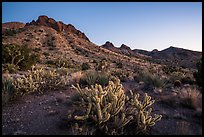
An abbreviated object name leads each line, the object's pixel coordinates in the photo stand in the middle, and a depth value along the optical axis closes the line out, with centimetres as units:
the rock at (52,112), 372
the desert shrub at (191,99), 425
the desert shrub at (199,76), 535
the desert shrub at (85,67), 1317
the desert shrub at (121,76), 747
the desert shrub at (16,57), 915
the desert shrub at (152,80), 631
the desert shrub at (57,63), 1320
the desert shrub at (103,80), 612
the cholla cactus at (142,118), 312
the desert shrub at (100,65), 1335
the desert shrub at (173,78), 795
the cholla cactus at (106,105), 312
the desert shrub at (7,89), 407
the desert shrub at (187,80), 732
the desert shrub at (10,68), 786
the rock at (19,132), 299
